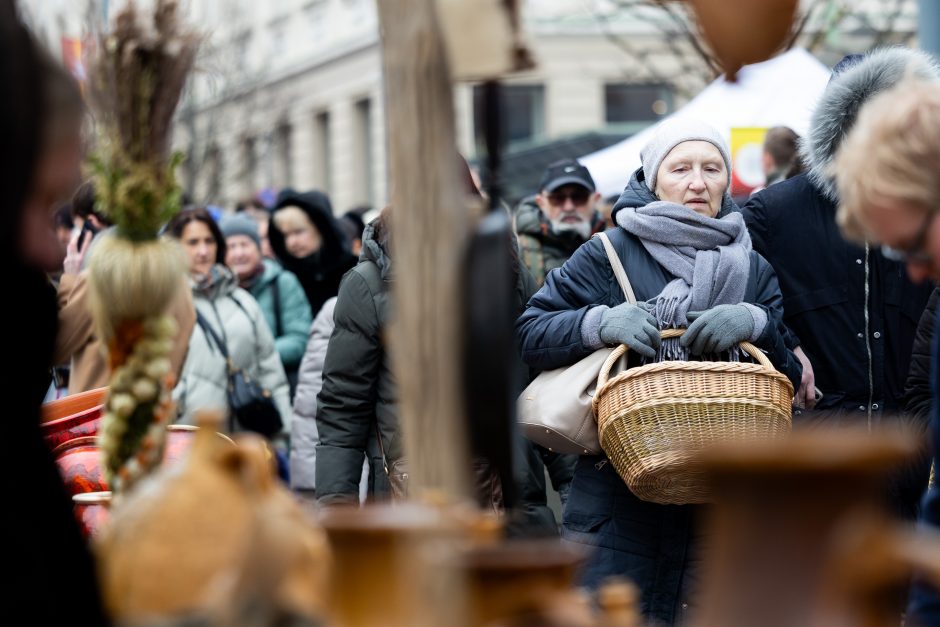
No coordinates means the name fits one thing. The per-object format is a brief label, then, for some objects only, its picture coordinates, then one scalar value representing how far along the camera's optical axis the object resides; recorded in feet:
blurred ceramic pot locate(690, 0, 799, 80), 16.92
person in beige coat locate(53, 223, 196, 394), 32.38
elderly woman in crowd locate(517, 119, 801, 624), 28.24
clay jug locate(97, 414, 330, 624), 13.52
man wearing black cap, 45.48
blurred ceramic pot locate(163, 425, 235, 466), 22.76
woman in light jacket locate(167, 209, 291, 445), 41.23
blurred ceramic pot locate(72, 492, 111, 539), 19.60
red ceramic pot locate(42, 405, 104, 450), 25.76
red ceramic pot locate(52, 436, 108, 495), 23.80
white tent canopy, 59.39
